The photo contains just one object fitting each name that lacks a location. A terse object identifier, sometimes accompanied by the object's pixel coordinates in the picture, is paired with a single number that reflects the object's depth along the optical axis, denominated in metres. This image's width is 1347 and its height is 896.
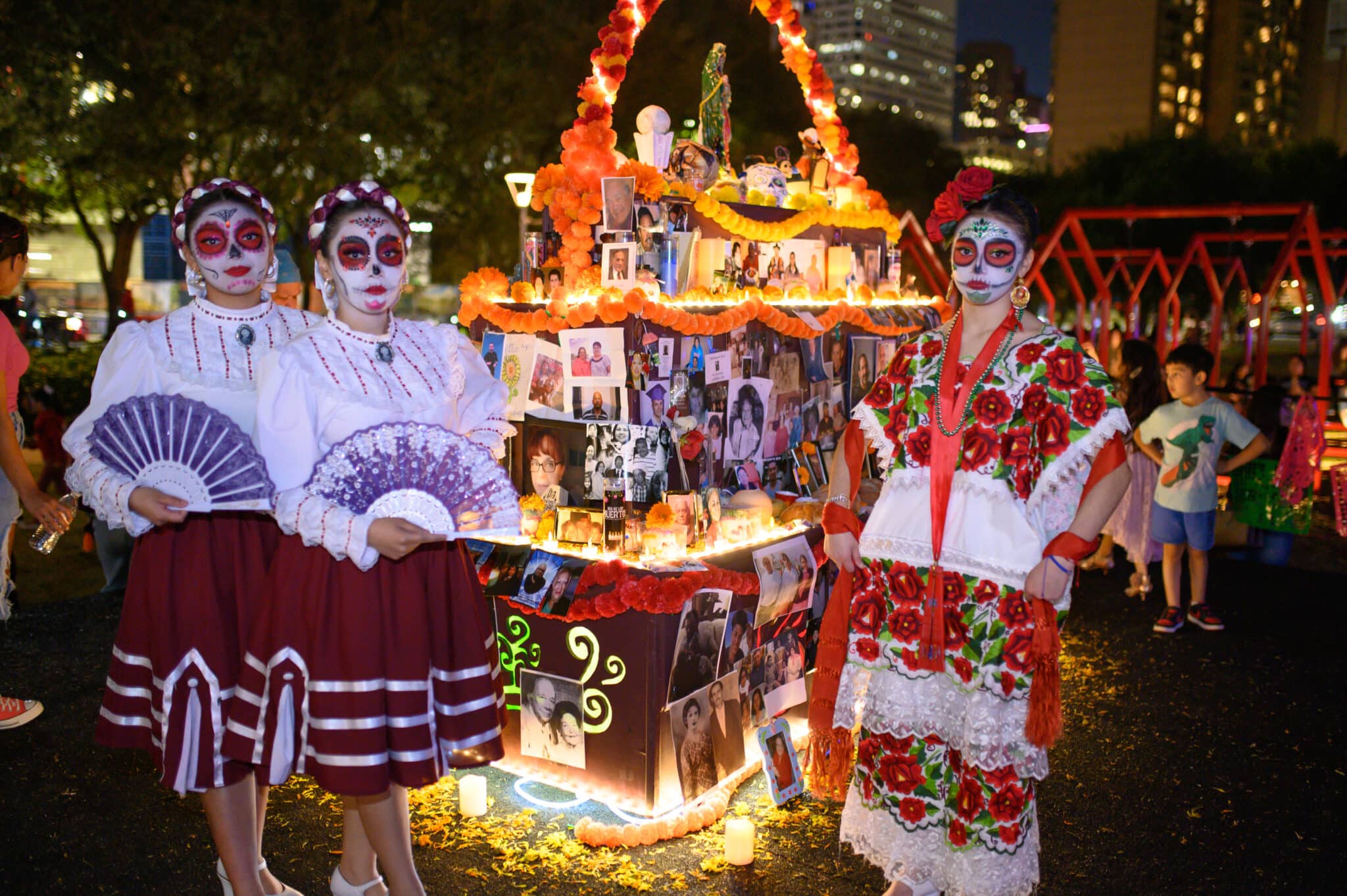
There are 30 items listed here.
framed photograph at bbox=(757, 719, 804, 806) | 3.99
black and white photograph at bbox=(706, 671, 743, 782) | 4.09
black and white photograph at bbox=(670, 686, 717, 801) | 3.91
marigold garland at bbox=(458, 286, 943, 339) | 4.07
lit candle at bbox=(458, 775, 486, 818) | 3.93
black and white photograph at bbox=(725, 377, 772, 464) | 4.63
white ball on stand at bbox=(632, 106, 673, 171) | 4.74
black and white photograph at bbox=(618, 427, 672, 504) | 4.12
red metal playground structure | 10.20
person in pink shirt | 3.70
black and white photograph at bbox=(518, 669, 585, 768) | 4.03
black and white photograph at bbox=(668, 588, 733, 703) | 3.87
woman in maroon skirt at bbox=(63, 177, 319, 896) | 2.92
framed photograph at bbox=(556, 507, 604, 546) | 4.08
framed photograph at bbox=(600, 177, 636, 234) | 4.33
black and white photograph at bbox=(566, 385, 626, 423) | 4.18
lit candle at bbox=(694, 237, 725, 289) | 4.64
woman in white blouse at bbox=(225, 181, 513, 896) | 2.70
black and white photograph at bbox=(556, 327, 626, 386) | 4.14
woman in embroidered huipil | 3.03
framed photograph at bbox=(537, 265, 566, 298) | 4.54
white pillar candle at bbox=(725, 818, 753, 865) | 3.62
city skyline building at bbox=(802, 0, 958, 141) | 146.88
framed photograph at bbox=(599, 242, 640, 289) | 4.28
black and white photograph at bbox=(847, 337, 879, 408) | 5.54
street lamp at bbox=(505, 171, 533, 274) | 6.97
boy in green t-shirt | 6.36
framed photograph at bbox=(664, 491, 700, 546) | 4.05
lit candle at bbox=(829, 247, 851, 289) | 5.55
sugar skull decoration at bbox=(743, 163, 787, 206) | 5.23
